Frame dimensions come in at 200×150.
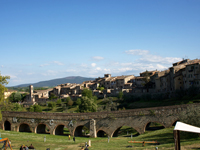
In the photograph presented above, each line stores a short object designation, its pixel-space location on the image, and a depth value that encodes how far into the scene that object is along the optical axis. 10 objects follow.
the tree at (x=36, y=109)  76.86
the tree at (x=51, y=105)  85.31
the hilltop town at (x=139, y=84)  58.25
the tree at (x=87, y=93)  86.94
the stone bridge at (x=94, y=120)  35.94
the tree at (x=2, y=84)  43.72
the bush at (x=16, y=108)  74.86
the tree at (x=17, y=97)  115.43
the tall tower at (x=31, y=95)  108.53
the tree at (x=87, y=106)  59.81
